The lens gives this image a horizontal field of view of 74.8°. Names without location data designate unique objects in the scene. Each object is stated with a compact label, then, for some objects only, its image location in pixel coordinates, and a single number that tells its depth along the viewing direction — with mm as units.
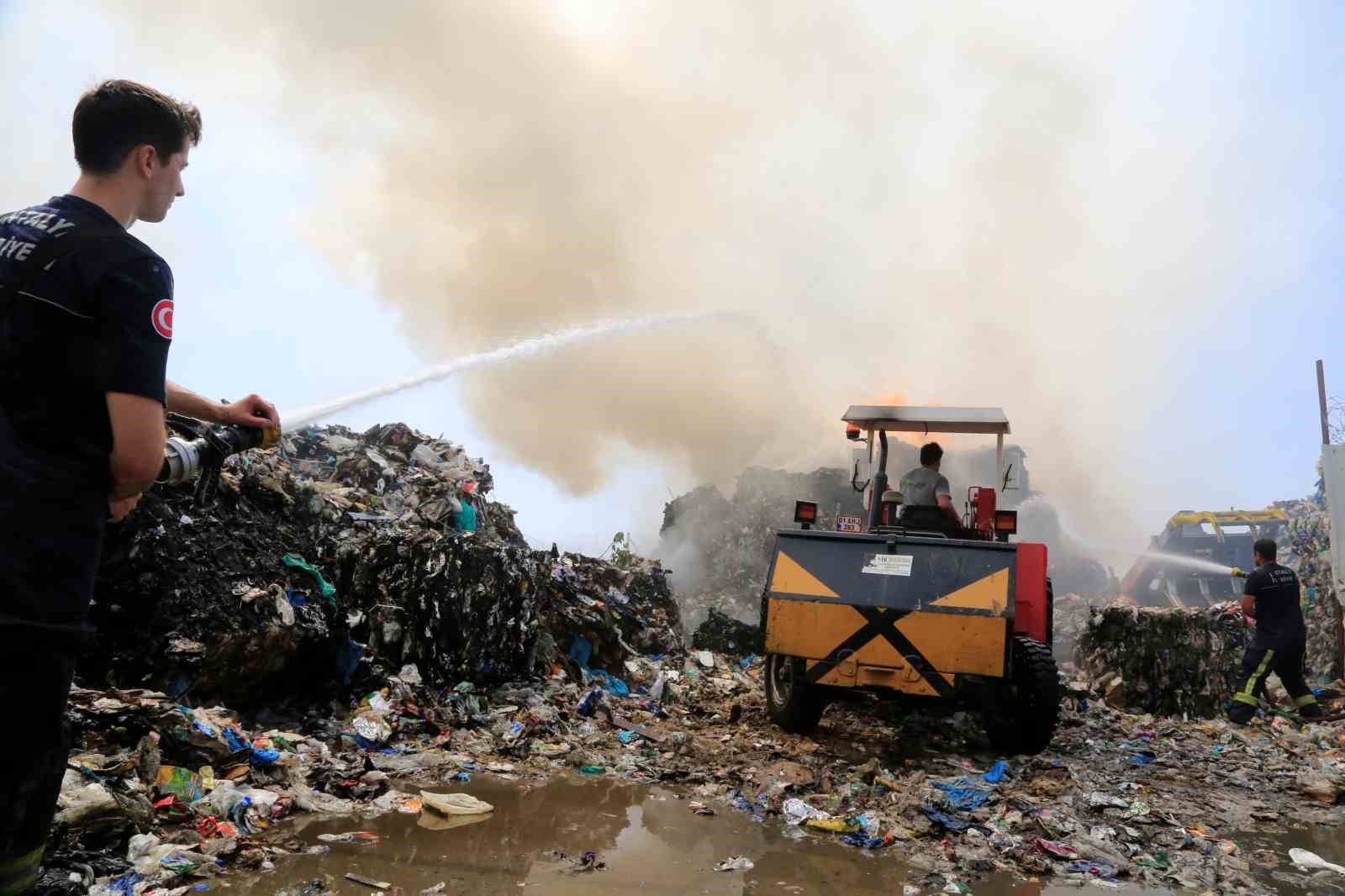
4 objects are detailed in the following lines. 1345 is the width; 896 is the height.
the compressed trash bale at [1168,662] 7977
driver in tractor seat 6258
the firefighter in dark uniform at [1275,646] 7660
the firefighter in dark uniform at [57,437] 1353
